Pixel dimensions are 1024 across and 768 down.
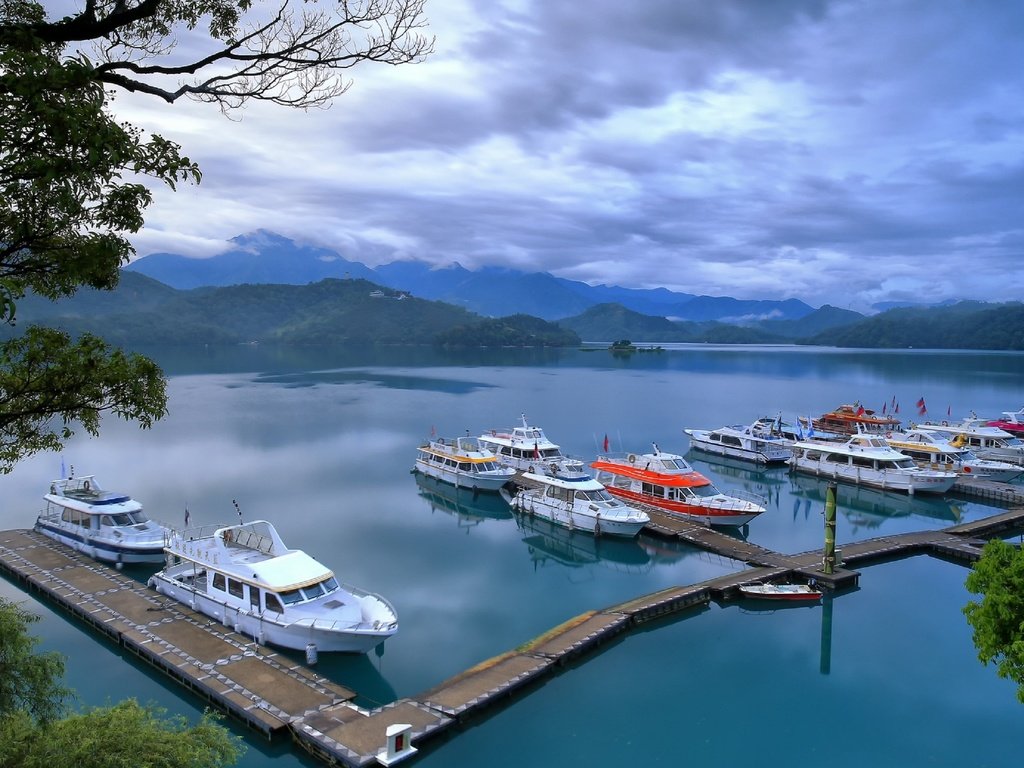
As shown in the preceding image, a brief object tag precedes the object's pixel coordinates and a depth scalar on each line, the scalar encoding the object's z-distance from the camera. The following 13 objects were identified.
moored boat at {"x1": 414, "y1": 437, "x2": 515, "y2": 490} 46.84
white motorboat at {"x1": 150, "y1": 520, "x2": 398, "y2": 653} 22.06
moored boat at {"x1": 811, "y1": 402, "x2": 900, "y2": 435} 66.62
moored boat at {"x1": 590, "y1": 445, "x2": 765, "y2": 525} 37.84
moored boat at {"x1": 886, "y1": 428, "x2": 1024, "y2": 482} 50.88
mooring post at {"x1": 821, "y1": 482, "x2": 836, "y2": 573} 30.03
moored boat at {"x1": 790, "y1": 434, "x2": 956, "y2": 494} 47.22
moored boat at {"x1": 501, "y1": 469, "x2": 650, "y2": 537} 36.19
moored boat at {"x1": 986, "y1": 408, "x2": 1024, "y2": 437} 66.88
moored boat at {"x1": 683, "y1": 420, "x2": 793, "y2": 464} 59.34
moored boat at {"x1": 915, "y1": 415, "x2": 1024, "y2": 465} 56.66
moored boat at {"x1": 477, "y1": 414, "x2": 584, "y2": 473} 50.56
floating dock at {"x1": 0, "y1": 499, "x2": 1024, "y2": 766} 17.86
